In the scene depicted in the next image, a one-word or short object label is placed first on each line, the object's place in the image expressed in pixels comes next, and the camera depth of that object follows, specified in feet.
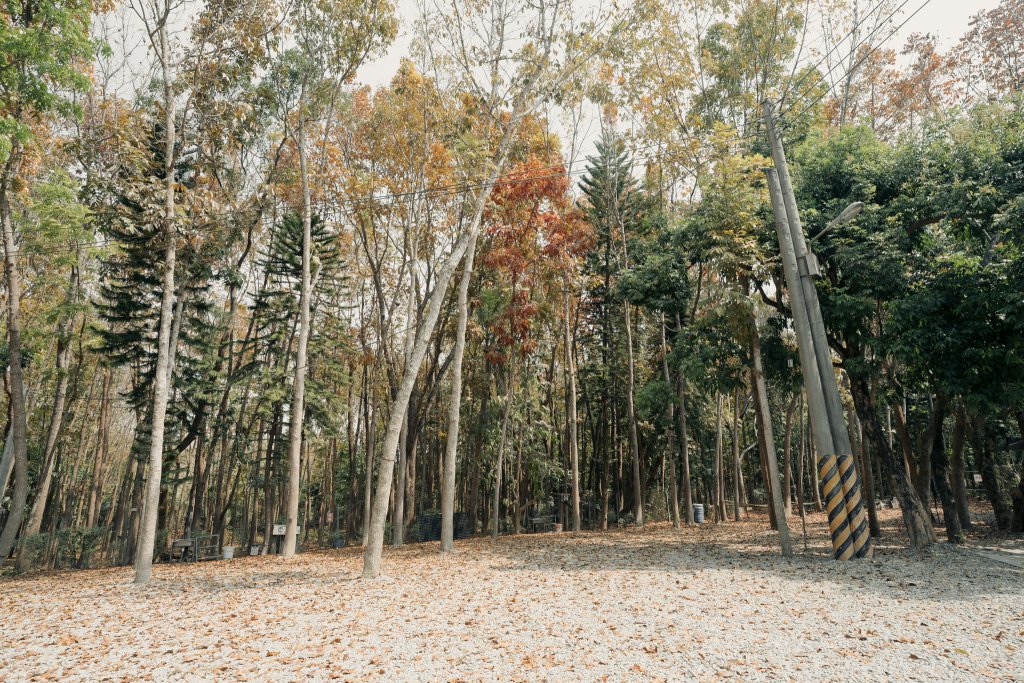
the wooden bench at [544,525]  58.68
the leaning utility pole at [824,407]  26.03
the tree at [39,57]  24.49
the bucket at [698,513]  57.67
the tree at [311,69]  39.09
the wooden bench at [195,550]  45.64
